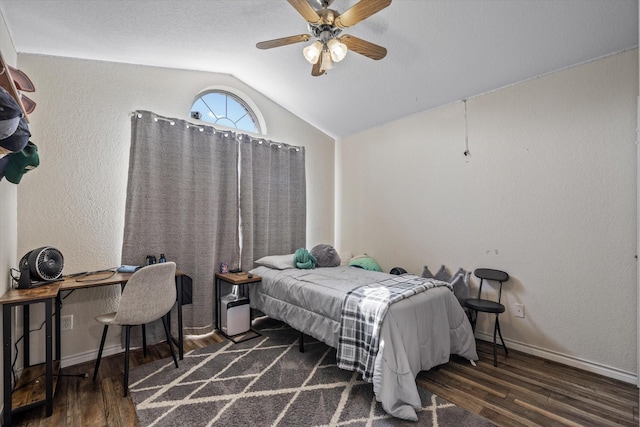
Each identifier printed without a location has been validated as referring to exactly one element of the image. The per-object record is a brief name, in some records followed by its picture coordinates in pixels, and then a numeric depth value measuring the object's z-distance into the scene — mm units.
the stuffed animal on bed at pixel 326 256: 3527
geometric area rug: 1814
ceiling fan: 1785
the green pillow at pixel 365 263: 3754
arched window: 3430
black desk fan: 1999
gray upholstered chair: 2115
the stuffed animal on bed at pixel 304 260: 3371
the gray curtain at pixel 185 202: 2818
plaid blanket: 1993
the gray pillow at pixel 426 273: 3341
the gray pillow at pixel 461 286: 3006
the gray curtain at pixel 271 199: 3510
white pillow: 3300
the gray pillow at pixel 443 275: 3186
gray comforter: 1880
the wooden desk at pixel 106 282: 2158
